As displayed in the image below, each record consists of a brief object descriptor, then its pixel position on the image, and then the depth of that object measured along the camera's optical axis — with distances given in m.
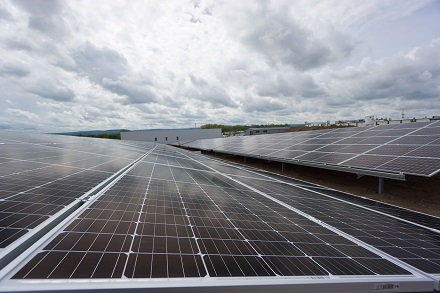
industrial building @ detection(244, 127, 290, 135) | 125.39
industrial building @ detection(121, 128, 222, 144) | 100.31
